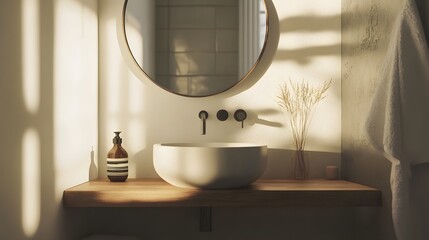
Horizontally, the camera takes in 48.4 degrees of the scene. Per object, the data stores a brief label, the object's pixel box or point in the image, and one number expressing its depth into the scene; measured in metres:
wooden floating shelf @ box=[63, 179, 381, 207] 1.80
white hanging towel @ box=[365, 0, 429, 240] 1.47
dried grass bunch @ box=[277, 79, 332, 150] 2.25
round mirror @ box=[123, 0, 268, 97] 2.26
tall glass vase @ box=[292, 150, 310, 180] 2.19
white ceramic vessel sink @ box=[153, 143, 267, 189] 1.78
